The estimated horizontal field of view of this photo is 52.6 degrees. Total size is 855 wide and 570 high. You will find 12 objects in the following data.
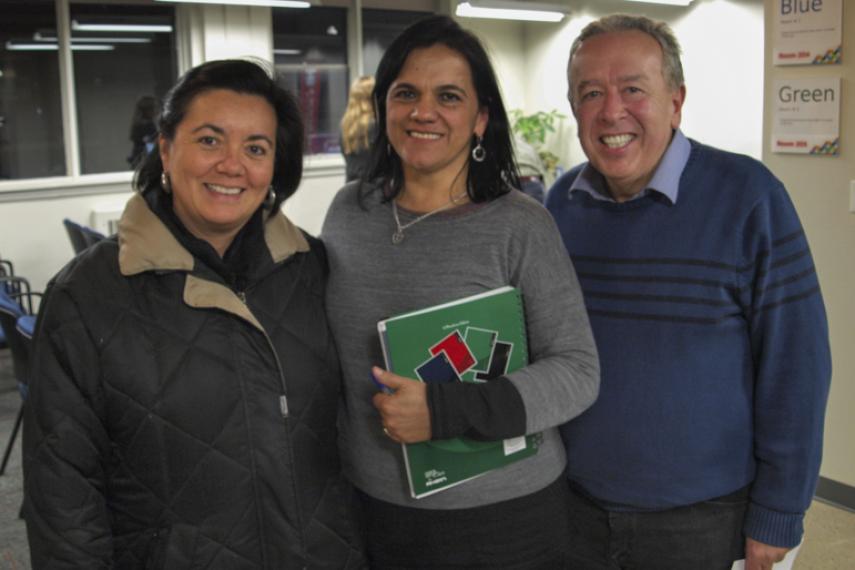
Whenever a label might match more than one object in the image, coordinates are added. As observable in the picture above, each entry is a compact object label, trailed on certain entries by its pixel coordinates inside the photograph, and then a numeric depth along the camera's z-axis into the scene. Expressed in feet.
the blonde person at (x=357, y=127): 17.26
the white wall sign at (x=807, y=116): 11.48
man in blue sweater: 5.35
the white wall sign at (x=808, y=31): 11.32
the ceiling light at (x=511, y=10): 23.84
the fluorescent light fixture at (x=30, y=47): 23.22
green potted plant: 28.30
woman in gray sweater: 5.08
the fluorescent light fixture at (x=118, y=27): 23.98
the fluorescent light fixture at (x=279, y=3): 22.15
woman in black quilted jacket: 4.61
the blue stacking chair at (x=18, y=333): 11.42
